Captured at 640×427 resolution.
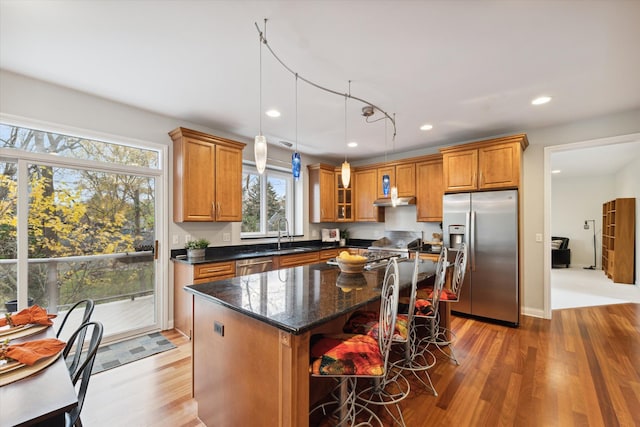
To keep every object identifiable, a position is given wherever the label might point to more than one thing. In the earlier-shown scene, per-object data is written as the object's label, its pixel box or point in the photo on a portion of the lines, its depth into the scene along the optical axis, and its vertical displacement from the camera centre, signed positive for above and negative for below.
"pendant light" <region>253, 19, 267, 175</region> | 1.93 +0.44
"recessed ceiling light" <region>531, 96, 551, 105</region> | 2.93 +1.20
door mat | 2.64 -1.43
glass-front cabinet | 5.57 +0.22
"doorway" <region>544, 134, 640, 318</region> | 3.81 +0.25
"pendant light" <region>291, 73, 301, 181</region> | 2.32 +0.40
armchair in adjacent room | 7.90 -1.18
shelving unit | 6.02 -0.67
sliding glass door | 2.58 -0.15
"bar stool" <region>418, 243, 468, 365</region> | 2.67 -0.80
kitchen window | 4.57 +0.19
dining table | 0.80 -0.59
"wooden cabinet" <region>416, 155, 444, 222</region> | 4.54 +0.36
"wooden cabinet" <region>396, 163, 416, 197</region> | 4.81 +0.57
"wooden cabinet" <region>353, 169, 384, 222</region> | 5.34 +0.32
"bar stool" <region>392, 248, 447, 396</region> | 2.29 -1.27
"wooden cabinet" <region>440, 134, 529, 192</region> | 3.65 +0.66
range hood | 4.75 +0.18
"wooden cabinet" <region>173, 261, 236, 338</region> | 3.22 -0.78
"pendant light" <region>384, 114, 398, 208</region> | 3.16 +0.18
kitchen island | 1.35 -0.71
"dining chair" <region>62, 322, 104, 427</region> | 1.13 -0.64
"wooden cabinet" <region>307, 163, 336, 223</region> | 5.34 +0.37
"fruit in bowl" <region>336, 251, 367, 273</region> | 2.37 -0.44
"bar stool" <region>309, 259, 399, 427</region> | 1.41 -0.76
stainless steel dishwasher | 3.62 -0.71
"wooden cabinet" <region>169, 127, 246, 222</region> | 3.38 +0.46
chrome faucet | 4.96 -0.29
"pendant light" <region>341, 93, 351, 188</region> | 2.50 +0.35
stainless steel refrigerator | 3.61 -0.51
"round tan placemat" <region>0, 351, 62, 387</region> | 0.98 -0.59
